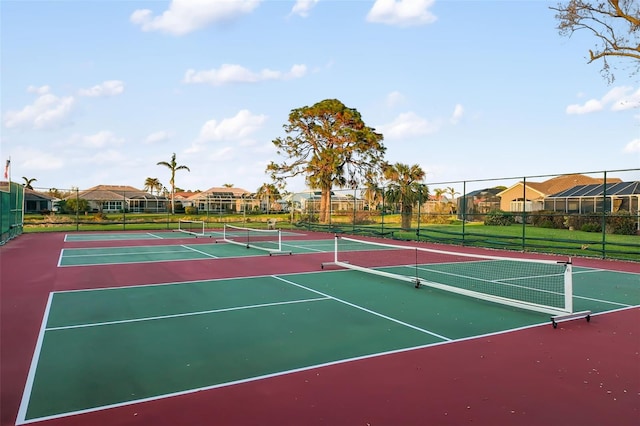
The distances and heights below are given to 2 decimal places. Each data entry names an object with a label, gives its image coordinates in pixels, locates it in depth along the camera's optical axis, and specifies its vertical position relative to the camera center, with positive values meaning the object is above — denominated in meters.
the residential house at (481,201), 21.97 +0.42
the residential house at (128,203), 48.43 +0.57
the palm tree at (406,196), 24.84 +0.74
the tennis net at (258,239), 18.58 -1.59
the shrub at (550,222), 22.03 -0.57
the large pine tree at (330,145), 36.81 +5.25
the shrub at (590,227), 20.48 -0.77
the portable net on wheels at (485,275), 7.70 -1.64
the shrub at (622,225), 17.73 -0.58
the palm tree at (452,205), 22.88 +0.20
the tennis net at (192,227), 29.75 -1.43
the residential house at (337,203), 32.66 +0.43
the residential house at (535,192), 22.00 +0.91
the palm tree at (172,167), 54.01 +4.80
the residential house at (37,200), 49.22 +0.68
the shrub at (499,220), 21.91 -0.51
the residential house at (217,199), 55.25 +1.07
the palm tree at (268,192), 38.81 +1.43
